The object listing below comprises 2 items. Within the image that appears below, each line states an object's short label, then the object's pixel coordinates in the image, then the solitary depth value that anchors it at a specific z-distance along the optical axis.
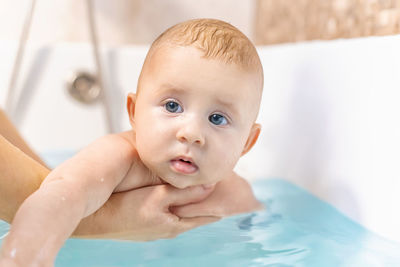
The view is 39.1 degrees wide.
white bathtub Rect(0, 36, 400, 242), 1.05
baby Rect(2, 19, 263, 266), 0.84
